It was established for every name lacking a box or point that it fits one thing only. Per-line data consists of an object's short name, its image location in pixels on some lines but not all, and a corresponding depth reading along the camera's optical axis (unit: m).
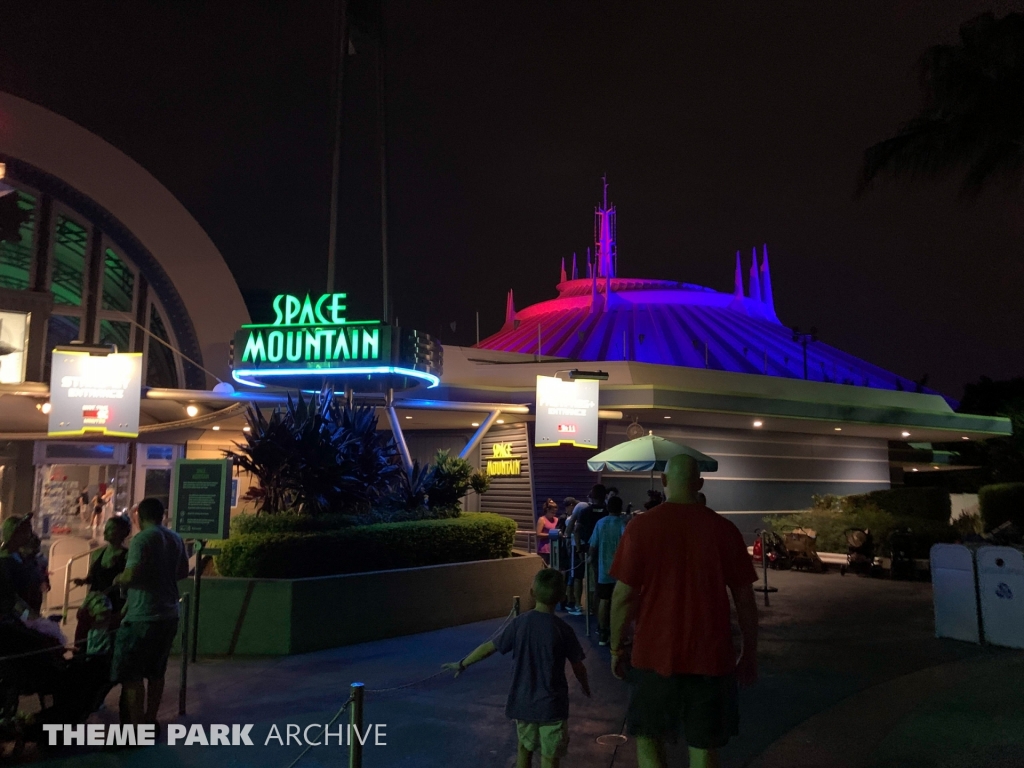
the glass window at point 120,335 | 20.02
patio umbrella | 11.83
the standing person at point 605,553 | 9.12
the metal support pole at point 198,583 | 8.35
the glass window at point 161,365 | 20.58
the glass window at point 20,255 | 18.77
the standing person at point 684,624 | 3.60
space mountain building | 20.12
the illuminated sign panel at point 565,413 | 16.28
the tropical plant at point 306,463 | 10.75
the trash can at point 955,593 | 9.32
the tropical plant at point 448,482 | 13.05
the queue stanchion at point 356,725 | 4.22
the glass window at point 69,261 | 19.56
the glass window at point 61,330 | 18.92
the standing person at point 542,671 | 4.32
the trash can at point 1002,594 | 8.83
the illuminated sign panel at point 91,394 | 13.28
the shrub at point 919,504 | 20.94
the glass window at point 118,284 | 20.06
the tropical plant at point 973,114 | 15.83
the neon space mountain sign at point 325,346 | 13.50
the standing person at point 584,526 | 10.74
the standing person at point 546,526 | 15.47
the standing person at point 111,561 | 6.76
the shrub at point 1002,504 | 19.64
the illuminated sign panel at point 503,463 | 20.84
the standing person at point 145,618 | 5.87
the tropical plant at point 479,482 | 13.69
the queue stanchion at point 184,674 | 6.64
